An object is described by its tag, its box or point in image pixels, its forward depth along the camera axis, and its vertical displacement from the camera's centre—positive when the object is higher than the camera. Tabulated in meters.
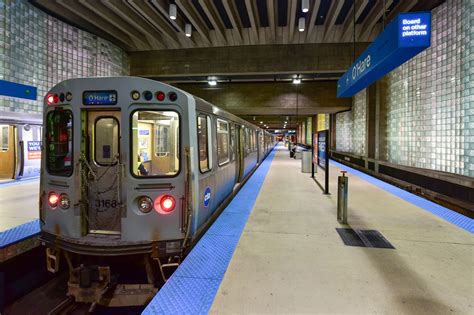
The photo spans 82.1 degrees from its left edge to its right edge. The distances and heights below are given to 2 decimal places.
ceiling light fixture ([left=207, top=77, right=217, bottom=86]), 13.10 +3.36
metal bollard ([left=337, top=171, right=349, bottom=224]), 4.91 -0.93
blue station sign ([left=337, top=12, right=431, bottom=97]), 4.04 +1.70
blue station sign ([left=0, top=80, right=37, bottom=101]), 6.43 +1.51
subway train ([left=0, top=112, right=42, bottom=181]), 8.70 +0.11
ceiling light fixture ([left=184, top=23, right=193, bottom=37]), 9.81 +4.34
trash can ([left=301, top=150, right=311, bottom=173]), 11.76 -0.57
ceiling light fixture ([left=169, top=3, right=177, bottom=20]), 8.12 +4.16
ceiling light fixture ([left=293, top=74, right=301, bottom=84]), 12.72 +3.32
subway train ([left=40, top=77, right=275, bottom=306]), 2.99 -0.40
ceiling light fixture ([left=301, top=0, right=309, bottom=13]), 7.42 +3.94
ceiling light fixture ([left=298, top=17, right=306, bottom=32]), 9.25 +4.34
